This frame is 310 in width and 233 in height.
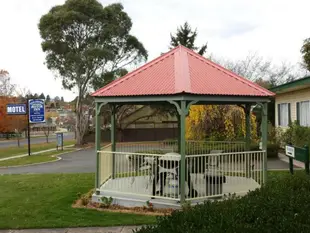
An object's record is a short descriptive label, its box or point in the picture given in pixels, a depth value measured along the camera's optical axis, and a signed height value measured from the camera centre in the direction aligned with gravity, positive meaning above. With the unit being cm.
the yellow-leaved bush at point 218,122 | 2221 -1
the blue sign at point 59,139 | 3085 -143
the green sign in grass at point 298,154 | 834 -83
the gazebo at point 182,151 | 819 -75
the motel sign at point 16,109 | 2688 +114
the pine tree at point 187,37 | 3359 +844
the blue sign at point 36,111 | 2647 +96
